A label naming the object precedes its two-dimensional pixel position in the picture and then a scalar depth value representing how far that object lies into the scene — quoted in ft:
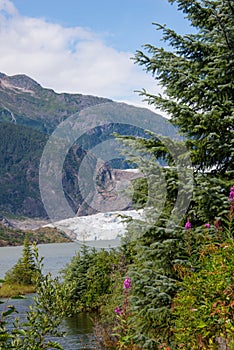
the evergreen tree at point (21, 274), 178.41
